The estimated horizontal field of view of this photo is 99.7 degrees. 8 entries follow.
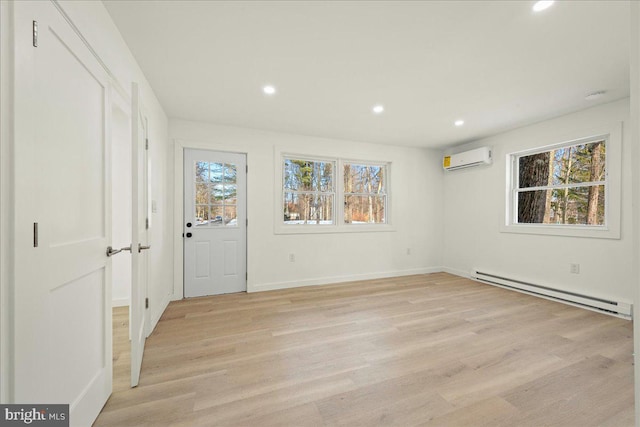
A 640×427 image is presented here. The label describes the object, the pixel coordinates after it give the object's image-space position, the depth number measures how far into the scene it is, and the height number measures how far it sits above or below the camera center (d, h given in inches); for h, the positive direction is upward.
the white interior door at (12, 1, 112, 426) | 39.0 -1.0
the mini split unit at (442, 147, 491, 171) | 169.9 +36.6
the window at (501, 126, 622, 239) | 122.9 +13.5
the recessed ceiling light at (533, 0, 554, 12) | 64.7 +50.6
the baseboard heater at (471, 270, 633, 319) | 117.5 -41.2
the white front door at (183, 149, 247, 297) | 145.1 -5.4
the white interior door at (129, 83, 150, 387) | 68.7 -8.7
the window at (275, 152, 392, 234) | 169.0 +12.2
